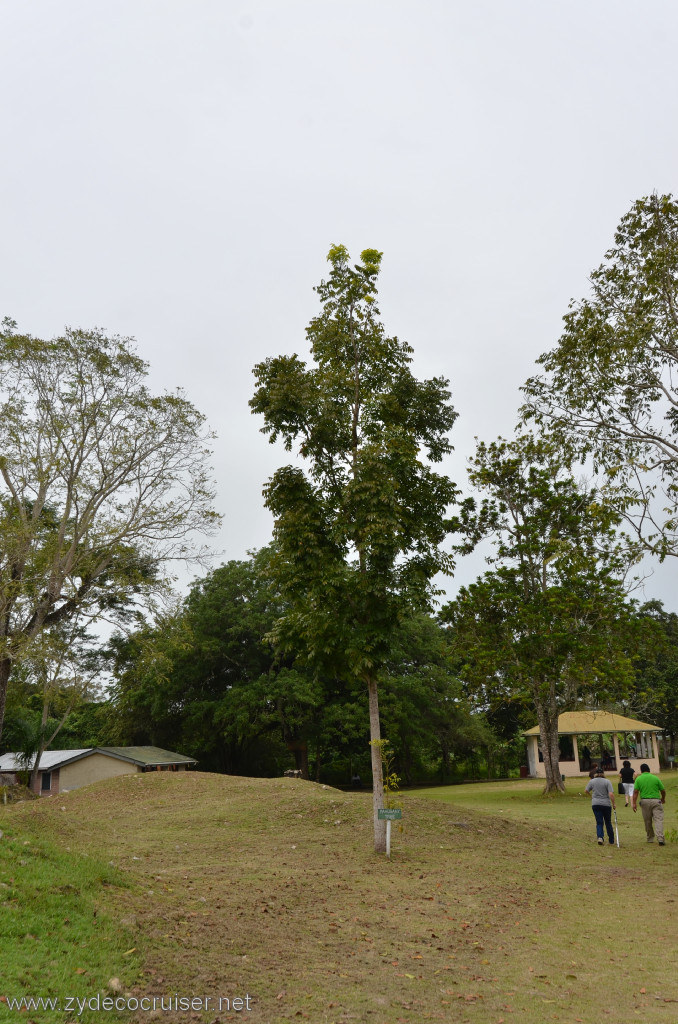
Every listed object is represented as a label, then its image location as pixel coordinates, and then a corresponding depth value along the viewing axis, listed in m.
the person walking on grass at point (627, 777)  20.91
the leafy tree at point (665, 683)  51.94
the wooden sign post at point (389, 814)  13.58
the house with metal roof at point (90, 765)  37.47
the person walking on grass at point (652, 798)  15.88
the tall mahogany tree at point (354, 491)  14.57
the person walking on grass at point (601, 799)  15.77
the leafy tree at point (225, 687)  41.47
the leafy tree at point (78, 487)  25.11
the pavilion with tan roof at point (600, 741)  43.31
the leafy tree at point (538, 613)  27.70
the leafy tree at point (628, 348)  14.91
